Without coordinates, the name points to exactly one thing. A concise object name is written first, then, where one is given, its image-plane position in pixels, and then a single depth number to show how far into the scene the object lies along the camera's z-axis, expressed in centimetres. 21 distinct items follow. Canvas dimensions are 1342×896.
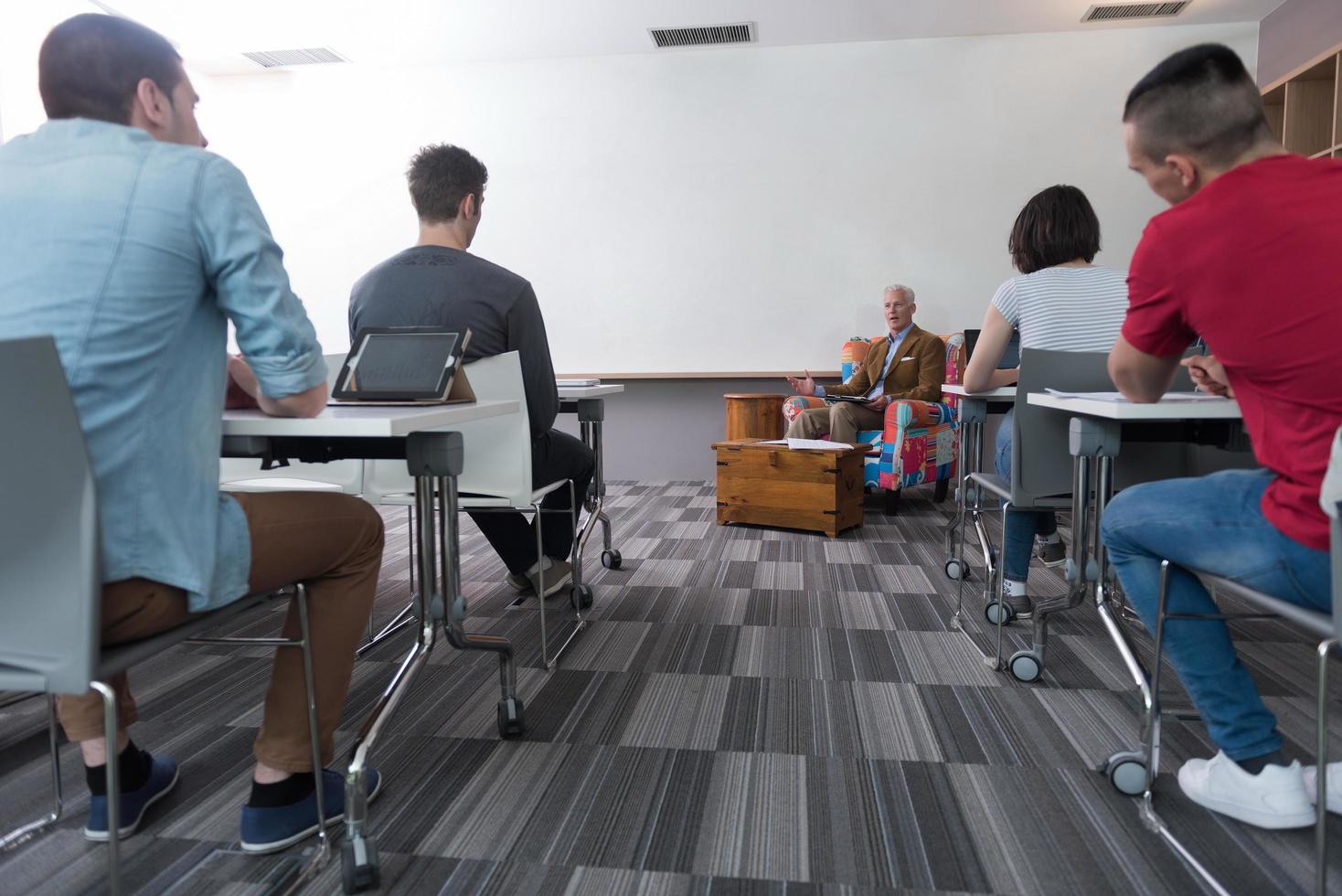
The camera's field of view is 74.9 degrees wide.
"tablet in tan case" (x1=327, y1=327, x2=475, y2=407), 147
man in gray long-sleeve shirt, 223
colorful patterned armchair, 432
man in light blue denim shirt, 103
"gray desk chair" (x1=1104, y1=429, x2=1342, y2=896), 93
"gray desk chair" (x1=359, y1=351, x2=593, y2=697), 197
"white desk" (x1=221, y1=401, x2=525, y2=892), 120
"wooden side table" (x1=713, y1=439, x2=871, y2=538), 391
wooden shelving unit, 441
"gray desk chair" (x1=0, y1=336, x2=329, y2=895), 90
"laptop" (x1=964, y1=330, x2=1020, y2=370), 259
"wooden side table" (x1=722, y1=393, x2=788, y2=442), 515
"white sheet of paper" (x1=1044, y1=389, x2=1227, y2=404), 150
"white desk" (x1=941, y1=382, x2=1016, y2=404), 233
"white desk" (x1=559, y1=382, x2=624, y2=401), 255
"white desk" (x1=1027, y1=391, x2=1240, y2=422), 135
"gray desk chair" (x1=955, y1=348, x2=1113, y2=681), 193
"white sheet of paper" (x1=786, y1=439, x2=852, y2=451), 407
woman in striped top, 229
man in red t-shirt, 109
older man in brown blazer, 459
